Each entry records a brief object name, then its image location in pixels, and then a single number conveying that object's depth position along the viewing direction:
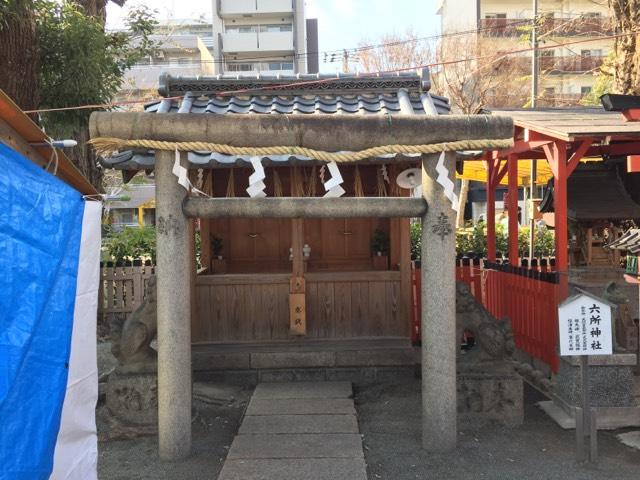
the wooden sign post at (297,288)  7.65
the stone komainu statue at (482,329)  5.99
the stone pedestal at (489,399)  5.81
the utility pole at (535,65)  17.42
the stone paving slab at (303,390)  6.59
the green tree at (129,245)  13.46
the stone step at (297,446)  4.92
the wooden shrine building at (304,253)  7.16
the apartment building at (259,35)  39.62
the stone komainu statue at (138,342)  5.93
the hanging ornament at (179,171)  4.77
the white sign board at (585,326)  4.92
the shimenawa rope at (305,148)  4.68
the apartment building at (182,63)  35.41
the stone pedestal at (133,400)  5.78
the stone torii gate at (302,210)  4.73
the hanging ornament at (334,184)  4.79
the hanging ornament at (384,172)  7.63
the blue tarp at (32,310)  2.58
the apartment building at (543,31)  25.56
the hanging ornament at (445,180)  4.93
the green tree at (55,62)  7.75
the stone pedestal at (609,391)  5.80
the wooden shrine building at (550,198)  6.61
